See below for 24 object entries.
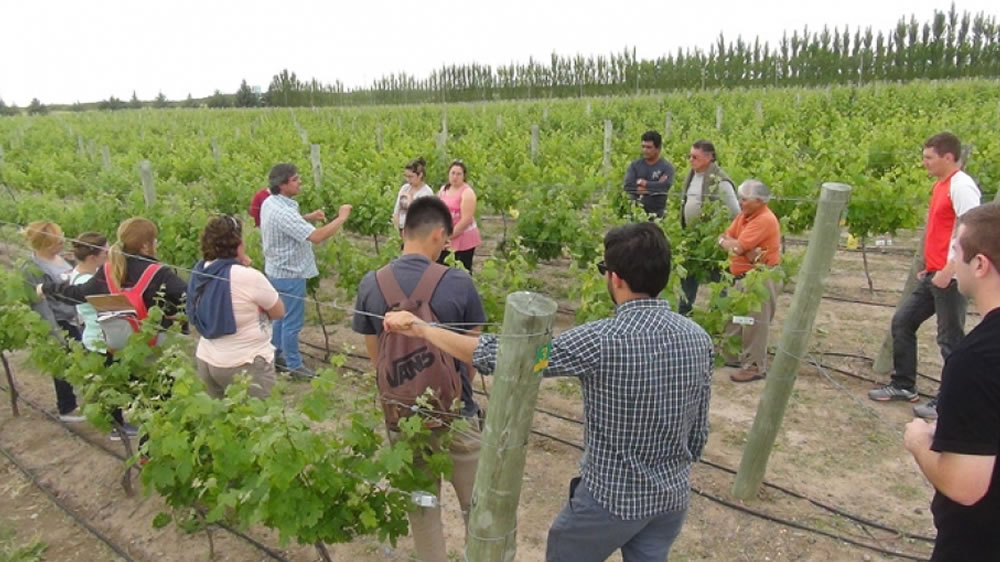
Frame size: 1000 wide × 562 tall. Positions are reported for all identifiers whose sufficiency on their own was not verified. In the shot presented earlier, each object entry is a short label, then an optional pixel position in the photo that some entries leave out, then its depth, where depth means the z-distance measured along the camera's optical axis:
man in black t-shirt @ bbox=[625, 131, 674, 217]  6.77
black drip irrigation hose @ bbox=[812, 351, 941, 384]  6.19
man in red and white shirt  4.53
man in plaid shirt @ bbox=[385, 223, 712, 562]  2.13
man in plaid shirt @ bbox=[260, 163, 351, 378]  5.34
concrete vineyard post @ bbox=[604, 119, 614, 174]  11.03
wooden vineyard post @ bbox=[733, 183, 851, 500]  3.47
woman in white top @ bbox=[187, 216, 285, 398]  3.67
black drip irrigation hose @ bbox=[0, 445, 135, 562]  3.93
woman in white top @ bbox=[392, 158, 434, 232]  6.34
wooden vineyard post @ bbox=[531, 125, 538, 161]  13.13
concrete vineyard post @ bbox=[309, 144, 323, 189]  9.63
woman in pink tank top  6.23
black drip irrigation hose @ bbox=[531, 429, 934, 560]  3.68
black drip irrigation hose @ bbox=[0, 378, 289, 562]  3.87
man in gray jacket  5.94
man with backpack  2.74
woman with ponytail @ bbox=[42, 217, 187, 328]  3.93
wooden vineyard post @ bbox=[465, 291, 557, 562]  2.03
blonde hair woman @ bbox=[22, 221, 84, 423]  4.91
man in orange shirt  5.18
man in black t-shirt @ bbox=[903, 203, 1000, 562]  1.70
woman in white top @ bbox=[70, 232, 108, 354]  4.30
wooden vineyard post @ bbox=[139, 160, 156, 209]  8.13
